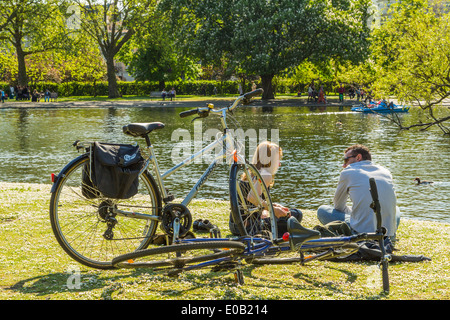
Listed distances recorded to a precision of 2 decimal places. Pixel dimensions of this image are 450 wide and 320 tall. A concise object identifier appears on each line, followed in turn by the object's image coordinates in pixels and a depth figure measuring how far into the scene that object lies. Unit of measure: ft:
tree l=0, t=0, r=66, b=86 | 192.85
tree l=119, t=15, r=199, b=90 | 247.50
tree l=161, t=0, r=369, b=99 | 160.76
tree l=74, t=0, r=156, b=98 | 199.21
